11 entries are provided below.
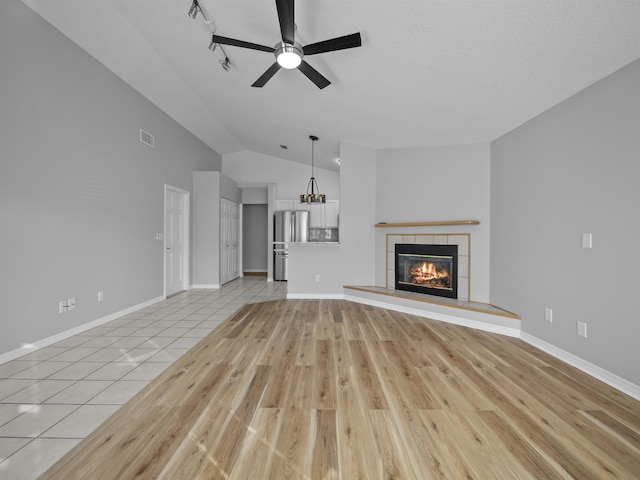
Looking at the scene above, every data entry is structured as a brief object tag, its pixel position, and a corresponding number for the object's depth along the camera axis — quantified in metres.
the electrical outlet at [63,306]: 3.17
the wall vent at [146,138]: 4.58
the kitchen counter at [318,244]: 5.18
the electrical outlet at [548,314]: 2.95
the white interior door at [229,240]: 6.79
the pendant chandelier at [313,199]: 4.77
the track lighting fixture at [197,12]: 2.55
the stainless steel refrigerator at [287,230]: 7.52
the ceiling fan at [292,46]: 2.20
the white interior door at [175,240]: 5.44
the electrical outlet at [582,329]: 2.56
